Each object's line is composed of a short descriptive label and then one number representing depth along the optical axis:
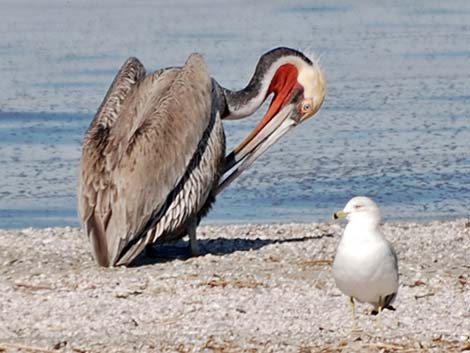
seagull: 14.57
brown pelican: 18.47
